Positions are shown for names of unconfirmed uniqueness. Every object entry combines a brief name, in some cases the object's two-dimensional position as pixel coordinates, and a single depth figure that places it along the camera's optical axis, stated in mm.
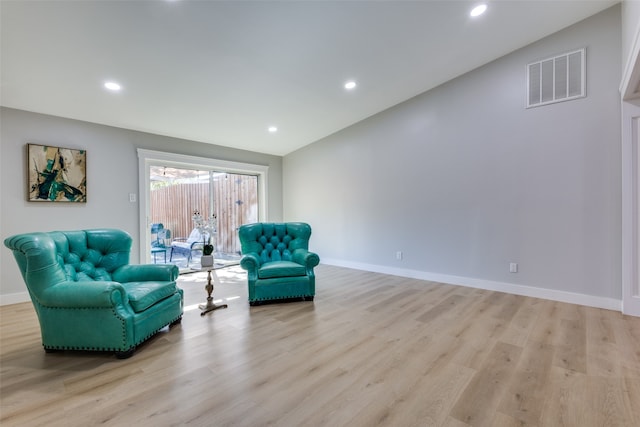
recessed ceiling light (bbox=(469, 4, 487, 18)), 2858
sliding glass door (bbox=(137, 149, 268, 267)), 4641
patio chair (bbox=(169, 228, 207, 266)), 5516
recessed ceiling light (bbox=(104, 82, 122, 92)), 3253
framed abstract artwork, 3609
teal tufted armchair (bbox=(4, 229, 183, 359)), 2211
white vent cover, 3350
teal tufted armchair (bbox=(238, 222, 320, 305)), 3475
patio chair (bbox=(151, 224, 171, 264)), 5155
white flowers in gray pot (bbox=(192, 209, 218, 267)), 3266
